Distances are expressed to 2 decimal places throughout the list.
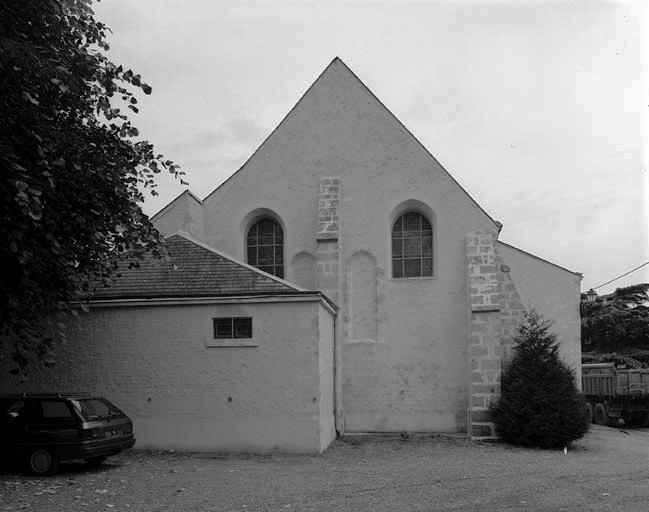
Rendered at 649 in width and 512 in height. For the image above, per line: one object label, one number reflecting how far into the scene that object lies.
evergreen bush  17.80
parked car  13.00
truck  25.84
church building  16.86
